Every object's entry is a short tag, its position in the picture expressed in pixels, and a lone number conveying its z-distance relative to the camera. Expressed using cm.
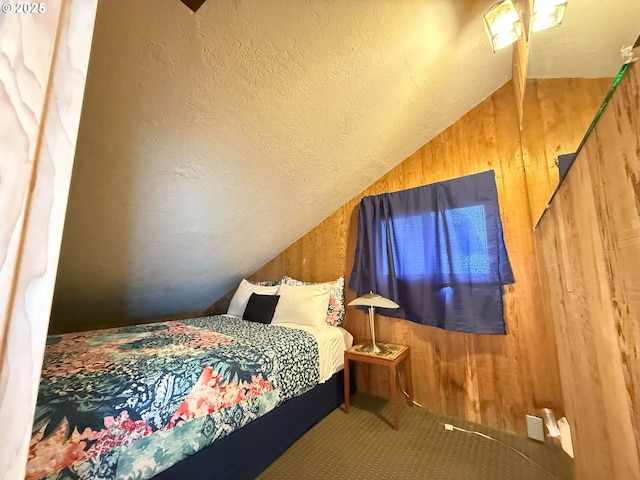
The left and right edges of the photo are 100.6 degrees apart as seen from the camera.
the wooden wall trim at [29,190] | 30
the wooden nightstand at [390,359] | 183
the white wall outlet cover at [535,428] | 165
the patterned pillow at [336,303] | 245
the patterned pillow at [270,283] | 288
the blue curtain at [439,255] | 184
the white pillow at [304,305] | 232
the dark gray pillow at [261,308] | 246
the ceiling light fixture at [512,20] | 112
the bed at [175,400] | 93
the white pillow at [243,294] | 278
